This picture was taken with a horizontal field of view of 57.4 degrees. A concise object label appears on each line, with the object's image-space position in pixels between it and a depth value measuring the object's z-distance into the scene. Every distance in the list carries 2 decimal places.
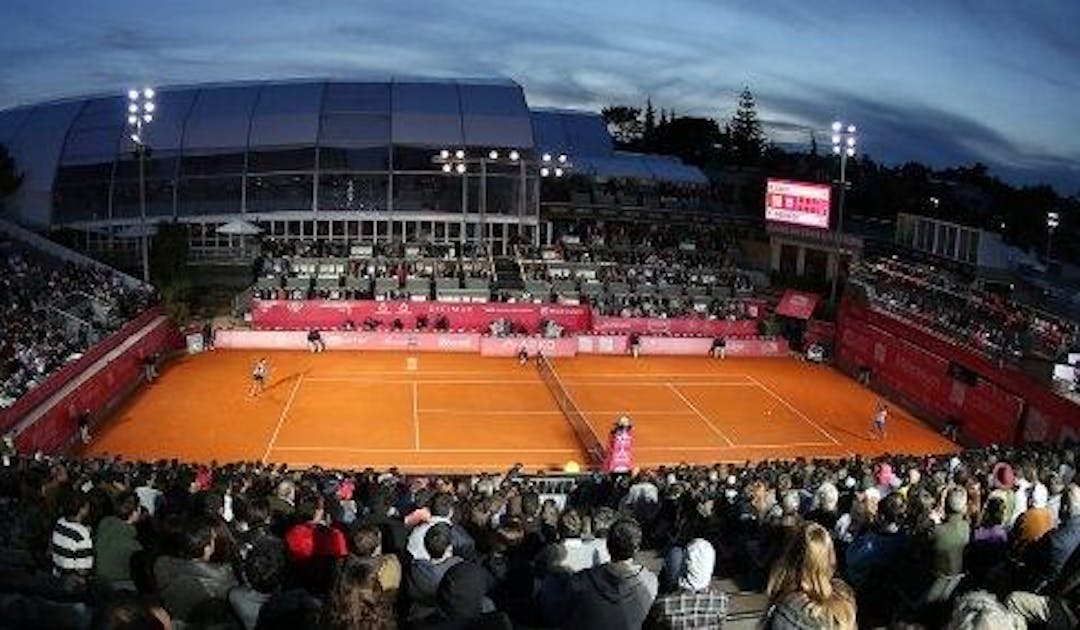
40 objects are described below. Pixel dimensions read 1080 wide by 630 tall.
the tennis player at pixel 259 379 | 38.72
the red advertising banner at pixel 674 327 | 51.16
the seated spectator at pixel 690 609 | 6.59
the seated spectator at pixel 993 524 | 9.67
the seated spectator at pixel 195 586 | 7.24
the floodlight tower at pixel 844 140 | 45.31
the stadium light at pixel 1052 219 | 62.69
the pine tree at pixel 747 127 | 145.50
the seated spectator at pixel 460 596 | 6.95
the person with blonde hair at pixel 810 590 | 5.54
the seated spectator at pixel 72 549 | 8.79
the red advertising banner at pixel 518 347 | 48.09
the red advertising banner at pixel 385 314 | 49.47
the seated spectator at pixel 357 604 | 5.87
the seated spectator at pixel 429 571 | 7.90
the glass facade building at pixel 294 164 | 59.44
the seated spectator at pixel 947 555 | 8.48
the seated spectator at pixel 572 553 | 8.78
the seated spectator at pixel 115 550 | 8.48
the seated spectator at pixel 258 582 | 6.99
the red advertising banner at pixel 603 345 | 49.53
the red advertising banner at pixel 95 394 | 28.67
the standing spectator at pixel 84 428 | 31.89
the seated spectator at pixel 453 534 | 9.27
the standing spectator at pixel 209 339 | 46.97
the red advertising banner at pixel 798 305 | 51.62
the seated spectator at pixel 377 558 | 7.24
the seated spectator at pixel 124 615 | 5.43
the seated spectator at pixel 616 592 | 6.96
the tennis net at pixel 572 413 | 32.44
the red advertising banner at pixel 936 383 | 34.69
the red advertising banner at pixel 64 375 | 27.00
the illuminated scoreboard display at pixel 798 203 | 55.78
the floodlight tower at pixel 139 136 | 41.84
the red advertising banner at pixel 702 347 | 50.09
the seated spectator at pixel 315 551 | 8.98
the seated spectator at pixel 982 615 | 5.43
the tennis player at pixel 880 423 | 35.75
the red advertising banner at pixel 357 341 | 47.44
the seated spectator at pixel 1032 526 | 8.86
